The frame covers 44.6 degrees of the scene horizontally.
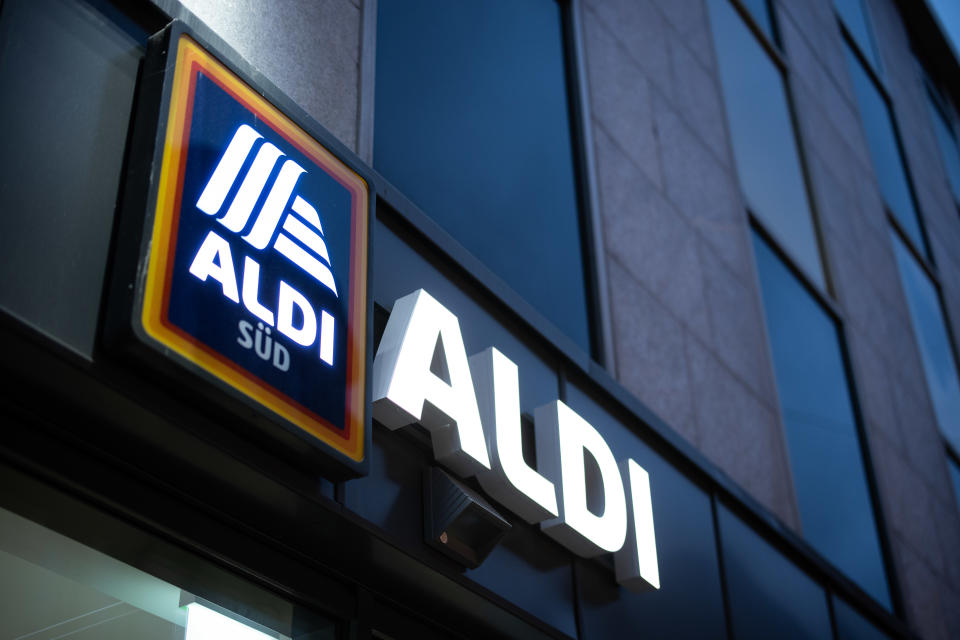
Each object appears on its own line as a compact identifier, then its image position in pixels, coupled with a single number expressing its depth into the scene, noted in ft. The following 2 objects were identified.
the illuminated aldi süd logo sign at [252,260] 15.49
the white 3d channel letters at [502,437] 19.95
